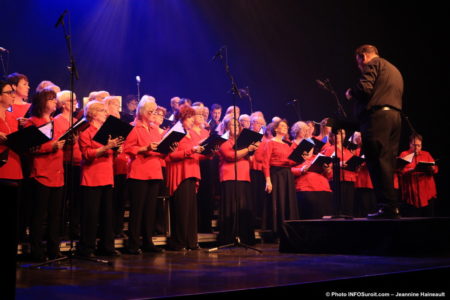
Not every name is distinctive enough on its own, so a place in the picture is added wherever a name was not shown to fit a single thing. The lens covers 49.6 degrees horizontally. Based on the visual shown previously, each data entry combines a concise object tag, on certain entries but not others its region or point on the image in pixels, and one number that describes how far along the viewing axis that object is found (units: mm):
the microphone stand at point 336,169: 5387
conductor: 4922
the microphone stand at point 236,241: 5338
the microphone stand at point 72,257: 4018
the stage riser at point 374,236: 4549
